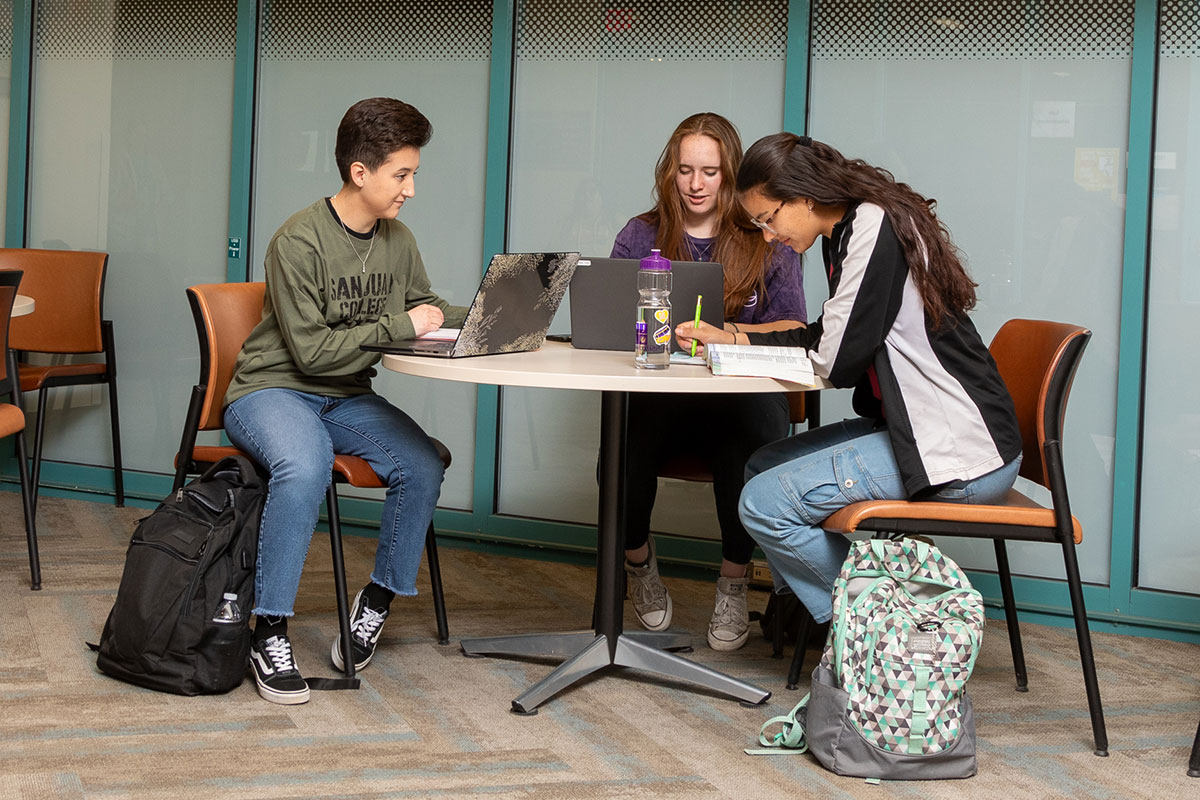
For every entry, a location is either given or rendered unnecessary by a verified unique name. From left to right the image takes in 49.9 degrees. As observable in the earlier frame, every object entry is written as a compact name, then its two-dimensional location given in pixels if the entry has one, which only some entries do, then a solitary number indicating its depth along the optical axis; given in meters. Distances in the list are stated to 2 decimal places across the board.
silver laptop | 2.54
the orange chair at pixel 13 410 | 3.17
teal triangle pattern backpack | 2.29
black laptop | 2.79
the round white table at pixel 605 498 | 2.34
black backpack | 2.60
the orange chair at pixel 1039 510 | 2.47
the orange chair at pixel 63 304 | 4.42
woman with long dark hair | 2.45
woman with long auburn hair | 3.13
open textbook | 2.41
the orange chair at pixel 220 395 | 2.82
